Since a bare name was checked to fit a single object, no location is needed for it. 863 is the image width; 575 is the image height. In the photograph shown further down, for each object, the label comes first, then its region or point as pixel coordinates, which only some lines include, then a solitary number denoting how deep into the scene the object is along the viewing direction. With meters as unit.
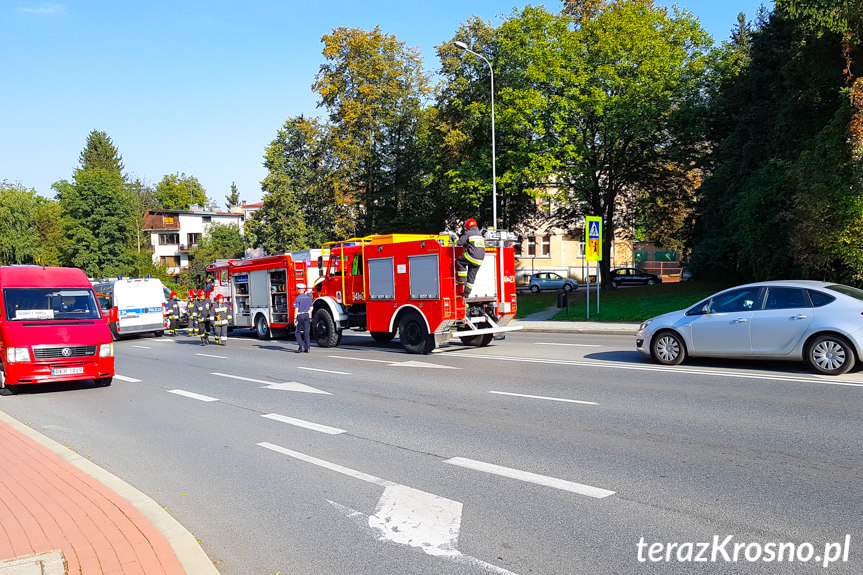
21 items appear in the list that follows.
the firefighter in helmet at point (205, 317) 21.80
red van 11.62
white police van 25.14
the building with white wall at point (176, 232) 80.62
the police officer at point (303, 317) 17.39
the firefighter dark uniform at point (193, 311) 23.73
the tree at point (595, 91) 31.88
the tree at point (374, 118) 41.41
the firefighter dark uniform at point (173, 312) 28.05
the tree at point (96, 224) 63.44
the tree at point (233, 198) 113.50
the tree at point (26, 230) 72.12
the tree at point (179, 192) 105.44
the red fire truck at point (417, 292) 15.34
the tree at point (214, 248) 66.19
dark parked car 52.38
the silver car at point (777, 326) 10.35
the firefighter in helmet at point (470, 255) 15.03
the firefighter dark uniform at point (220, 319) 21.02
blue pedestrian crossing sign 22.84
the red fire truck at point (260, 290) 21.50
